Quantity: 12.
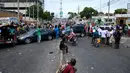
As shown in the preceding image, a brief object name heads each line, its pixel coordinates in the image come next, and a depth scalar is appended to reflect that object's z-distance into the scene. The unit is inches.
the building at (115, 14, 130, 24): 998.1
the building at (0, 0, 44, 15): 2287.0
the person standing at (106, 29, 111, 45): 390.1
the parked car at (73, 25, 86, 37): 551.2
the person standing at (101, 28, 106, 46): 385.3
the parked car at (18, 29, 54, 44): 436.9
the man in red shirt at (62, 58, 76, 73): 98.3
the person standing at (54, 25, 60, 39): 481.0
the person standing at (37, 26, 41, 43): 435.4
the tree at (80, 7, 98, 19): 1987.3
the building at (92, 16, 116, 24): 1401.3
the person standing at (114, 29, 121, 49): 355.3
